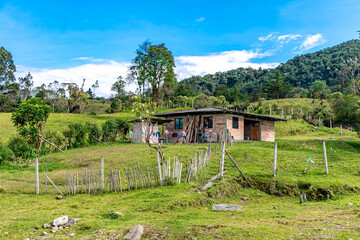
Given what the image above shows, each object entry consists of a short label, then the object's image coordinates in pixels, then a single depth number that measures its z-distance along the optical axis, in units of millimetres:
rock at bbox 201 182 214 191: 9895
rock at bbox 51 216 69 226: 6633
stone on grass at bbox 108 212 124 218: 7353
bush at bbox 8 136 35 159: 17416
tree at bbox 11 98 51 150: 18953
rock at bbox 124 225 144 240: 5699
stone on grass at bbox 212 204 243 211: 8194
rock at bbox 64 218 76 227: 6688
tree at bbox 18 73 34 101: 65438
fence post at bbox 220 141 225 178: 11061
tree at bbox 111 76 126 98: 62091
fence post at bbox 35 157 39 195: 10460
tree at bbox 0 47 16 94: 54750
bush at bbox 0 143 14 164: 16484
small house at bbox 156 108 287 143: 24938
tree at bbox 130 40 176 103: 45281
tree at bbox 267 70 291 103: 61312
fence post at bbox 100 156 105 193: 10167
